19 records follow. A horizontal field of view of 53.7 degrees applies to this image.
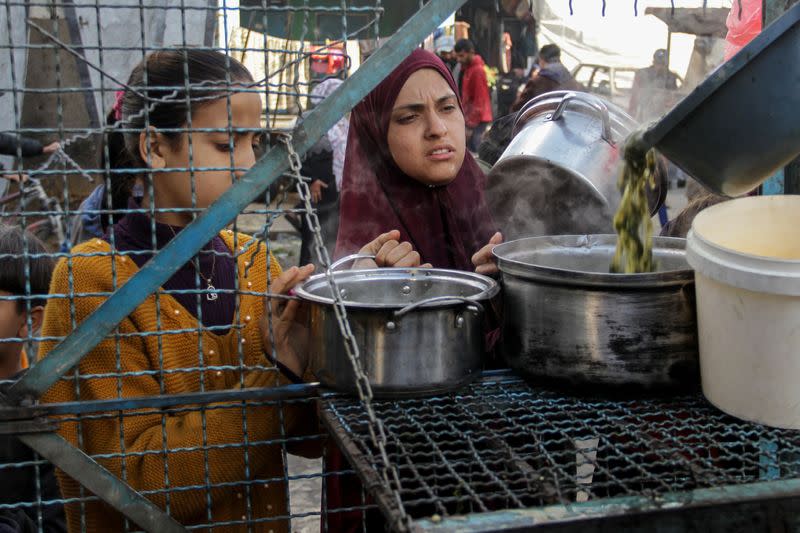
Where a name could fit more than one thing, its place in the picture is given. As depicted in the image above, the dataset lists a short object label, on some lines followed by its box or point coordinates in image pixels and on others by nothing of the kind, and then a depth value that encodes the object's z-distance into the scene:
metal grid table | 1.31
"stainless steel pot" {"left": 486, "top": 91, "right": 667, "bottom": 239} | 2.46
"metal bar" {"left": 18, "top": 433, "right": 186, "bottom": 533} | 1.70
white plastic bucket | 1.56
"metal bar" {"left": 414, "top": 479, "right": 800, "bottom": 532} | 1.24
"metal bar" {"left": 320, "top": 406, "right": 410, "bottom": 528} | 1.27
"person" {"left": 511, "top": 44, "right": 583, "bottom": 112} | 6.94
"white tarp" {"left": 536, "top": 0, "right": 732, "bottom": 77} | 15.42
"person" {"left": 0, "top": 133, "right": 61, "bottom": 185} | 1.67
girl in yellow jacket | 1.82
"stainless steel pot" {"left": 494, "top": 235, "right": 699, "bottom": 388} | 1.71
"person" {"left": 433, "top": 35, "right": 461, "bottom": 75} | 11.05
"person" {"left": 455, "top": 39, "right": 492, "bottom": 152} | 10.76
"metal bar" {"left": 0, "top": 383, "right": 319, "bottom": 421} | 1.67
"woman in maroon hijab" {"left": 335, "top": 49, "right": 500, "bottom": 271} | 2.48
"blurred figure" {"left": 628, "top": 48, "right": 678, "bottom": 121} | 10.99
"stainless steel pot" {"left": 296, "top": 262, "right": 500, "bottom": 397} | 1.65
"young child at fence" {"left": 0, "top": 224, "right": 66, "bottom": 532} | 2.47
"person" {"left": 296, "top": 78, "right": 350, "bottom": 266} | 6.45
